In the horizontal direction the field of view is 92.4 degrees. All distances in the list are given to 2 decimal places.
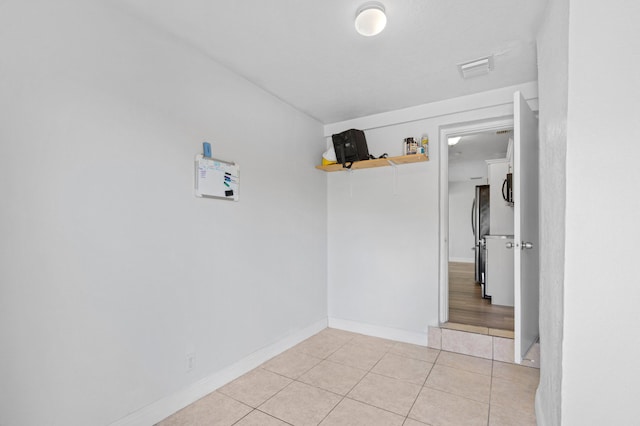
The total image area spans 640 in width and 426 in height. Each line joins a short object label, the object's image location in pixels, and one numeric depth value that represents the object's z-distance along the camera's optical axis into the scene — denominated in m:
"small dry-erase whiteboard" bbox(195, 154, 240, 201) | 2.11
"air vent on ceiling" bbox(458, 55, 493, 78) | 2.26
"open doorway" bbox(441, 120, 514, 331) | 3.12
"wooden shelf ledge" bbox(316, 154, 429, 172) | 2.88
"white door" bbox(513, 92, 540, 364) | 1.94
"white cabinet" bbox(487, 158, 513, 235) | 3.94
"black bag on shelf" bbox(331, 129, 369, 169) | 3.04
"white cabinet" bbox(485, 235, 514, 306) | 3.72
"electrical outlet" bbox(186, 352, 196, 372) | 2.01
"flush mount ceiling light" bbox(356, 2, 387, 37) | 1.68
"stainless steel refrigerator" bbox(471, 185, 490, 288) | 4.85
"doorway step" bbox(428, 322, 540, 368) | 2.62
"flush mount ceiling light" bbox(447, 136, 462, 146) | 4.34
